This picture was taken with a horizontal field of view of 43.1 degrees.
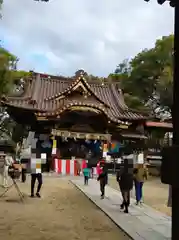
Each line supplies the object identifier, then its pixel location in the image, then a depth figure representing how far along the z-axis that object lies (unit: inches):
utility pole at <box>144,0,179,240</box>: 78.6
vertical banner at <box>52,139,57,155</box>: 596.5
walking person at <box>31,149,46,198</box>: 303.6
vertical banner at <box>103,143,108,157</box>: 637.5
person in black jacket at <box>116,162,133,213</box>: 248.4
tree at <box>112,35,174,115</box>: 815.5
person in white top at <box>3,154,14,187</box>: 355.3
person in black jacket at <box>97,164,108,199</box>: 310.9
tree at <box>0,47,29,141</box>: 608.4
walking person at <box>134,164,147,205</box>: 288.9
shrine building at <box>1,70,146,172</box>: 613.0
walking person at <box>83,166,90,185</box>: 425.5
